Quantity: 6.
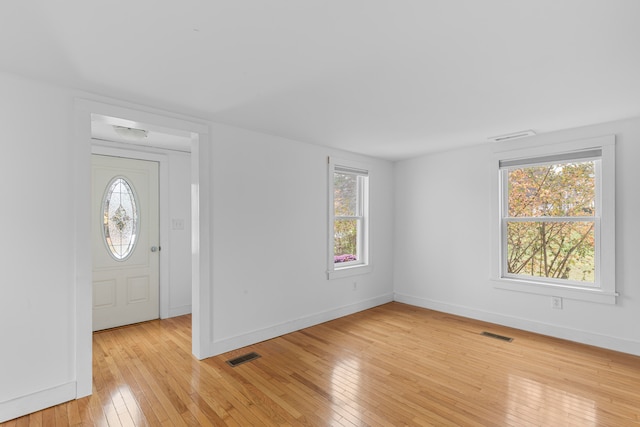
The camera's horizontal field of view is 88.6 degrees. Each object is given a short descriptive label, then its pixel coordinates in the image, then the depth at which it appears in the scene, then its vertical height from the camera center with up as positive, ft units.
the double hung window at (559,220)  11.41 -0.29
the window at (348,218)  15.03 -0.23
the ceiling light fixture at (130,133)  11.76 +3.00
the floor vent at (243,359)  10.29 -4.68
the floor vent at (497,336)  12.26 -4.72
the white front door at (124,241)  13.47 -1.15
